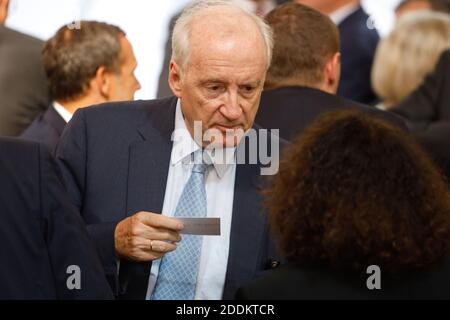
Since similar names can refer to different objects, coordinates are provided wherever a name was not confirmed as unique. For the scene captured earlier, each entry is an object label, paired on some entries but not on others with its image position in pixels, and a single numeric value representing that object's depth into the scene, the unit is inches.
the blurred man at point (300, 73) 252.5
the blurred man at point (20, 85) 285.9
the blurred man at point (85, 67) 272.3
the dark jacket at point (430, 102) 303.0
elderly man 205.2
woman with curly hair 166.0
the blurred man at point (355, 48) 373.0
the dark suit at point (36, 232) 167.7
